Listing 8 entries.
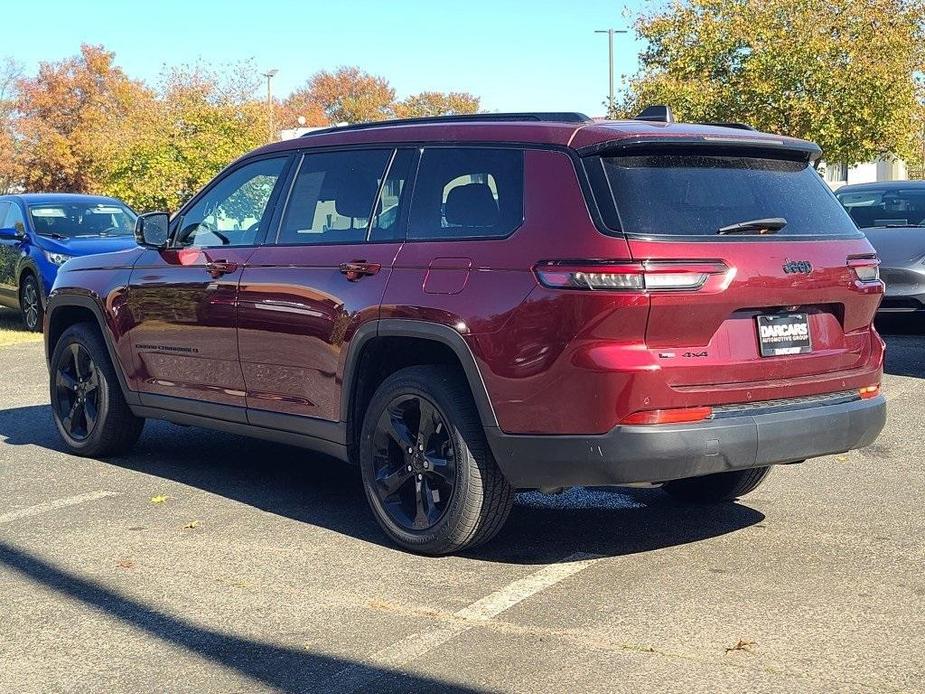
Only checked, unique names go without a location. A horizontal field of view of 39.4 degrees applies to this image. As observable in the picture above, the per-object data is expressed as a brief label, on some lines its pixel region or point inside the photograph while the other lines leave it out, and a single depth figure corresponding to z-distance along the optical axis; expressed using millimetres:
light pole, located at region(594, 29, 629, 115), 50594
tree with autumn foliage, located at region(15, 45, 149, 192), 59125
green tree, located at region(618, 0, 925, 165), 30953
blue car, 16156
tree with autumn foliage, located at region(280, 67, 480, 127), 88850
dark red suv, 4898
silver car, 12453
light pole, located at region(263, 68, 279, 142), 52928
